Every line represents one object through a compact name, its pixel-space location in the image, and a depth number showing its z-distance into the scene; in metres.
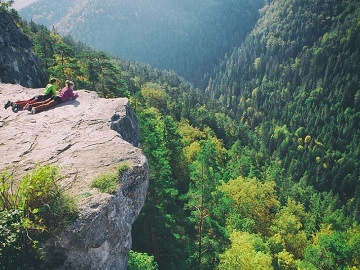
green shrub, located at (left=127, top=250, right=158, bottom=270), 20.64
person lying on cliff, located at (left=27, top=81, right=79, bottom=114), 18.06
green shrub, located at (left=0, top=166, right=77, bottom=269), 8.56
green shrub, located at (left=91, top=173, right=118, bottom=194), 10.83
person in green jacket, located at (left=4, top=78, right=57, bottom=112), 18.08
